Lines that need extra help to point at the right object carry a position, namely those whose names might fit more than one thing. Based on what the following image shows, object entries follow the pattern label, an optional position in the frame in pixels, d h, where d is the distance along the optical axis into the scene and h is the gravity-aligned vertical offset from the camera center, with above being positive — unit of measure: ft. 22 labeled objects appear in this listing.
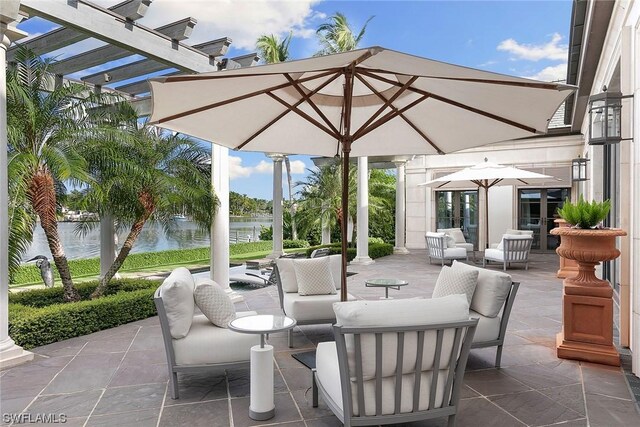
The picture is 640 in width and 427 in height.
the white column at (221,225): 22.25 -0.68
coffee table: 17.63 -3.15
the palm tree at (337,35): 44.39 +19.80
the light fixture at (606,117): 13.64 +3.10
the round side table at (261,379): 9.74 -3.98
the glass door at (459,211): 51.70 -0.09
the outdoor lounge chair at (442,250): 35.99 -3.48
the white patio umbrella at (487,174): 31.60 +2.84
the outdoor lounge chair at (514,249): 32.99 -3.17
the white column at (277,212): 45.57 +0.01
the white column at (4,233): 13.44 -0.60
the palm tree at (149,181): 19.45 +1.62
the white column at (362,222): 39.19 -1.04
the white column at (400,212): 48.93 -0.14
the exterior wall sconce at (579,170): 29.71 +2.91
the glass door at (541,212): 47.04 -0.29
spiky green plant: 13.16 -0.13
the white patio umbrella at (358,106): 8.44 +2.89
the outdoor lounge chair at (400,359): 7.87 -2.92
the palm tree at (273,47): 47.50 +19.55
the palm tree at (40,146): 15.71 +2.90
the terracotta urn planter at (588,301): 12.96 -2.97
